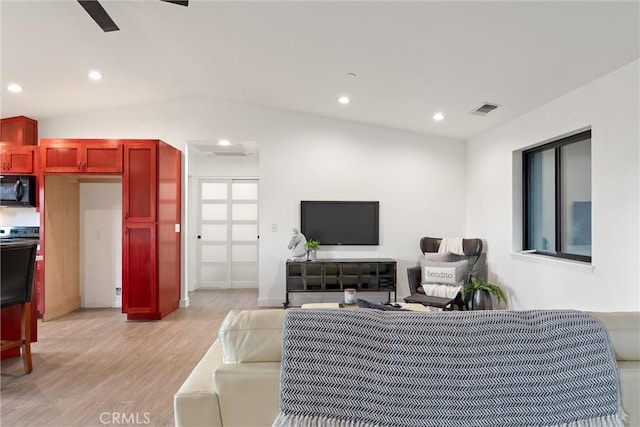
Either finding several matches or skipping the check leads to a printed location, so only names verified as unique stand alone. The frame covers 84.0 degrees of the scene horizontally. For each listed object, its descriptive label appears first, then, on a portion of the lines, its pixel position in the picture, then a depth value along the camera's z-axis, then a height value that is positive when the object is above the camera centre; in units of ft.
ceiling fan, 7.35 +4.40
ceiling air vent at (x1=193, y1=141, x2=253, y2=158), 16.84 +3.43
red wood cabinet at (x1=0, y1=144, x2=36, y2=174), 13.84 +2.14
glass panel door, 20.86 -1.17
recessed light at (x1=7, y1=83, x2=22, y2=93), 12.77 +4.60
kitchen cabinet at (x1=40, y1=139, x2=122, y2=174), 13.75 +2.27
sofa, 4.23 -1.95
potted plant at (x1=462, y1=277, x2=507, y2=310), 12.77 -2.90
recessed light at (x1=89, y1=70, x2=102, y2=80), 12.54 +4.97
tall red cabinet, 13.80 -0.62
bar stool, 8.72 -1.74
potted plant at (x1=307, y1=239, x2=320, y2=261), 15.71 -1.54
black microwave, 13.73 +0.93
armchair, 12.93 -2.36
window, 10.34 +0.54
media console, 15.57 -2.69
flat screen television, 16.42 -0.36
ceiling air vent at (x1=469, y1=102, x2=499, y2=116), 11.98 +3.68
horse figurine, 15.51 -1.35
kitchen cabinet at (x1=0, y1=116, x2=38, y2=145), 15.20 +3.60
